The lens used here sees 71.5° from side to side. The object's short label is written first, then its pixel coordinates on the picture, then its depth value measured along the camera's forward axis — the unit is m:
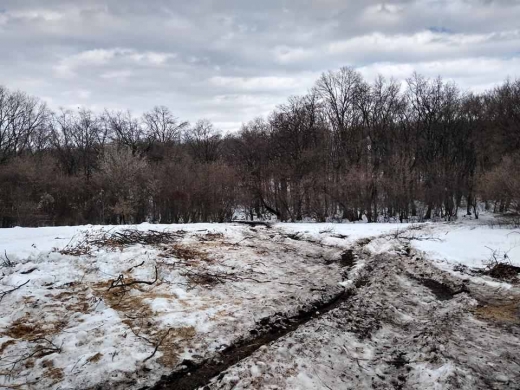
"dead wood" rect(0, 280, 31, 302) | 7.46
